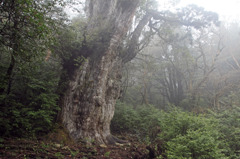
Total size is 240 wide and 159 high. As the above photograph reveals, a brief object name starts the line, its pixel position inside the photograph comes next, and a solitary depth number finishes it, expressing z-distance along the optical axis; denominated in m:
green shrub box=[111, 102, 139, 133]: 9.91
